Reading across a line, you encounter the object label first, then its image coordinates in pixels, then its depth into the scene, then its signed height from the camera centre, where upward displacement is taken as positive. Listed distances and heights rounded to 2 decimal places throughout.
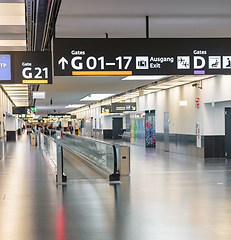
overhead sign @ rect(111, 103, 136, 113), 31.44 +1.02
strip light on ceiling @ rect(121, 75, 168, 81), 17.48 +1.80
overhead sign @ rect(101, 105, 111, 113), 36.96 +1.12
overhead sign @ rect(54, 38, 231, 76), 8.31 +1.29
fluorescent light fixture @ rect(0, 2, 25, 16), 8.96 +2.49
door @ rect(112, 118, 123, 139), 45.34 -0.72
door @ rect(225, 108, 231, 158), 19.30 -0.43
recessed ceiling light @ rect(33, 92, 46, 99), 21.86 +1.39
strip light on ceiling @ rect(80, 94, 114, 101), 30.16 +1.84
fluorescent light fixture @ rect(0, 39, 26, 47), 12.40 +2.36
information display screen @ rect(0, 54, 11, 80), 9.45 +1.26
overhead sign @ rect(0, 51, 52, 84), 9.45 +1.26
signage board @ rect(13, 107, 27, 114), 39.19 +1.14
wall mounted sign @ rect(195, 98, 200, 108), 19.86 +0.80
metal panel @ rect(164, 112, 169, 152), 24.50 -0.64
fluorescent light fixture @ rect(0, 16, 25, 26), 9.84 +2.40
